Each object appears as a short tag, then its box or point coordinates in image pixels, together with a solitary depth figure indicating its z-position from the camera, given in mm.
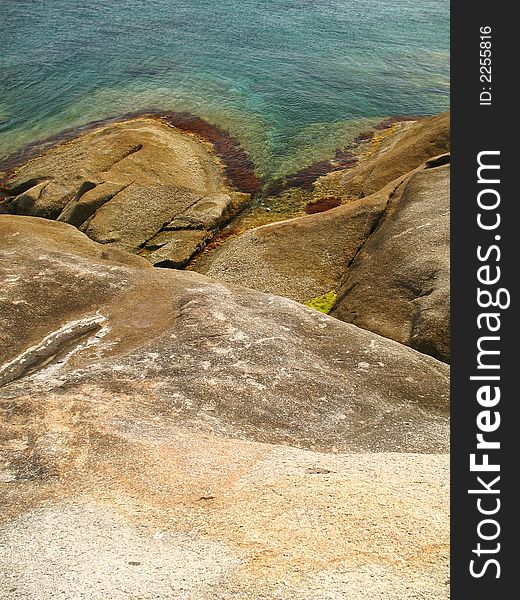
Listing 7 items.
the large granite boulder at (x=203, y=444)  10203
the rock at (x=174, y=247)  36031
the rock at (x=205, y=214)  38875
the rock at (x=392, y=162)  41688
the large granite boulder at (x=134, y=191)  37656
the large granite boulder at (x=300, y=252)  32188
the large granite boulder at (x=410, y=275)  23484
